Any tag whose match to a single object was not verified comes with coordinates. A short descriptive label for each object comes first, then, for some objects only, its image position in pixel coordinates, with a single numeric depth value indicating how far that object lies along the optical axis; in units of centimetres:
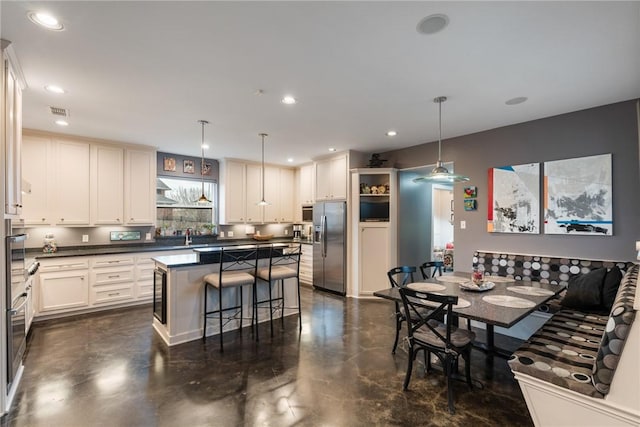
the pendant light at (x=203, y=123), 389
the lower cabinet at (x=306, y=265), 635
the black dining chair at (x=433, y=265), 382
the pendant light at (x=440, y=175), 304
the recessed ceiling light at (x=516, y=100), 313
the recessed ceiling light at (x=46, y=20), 187
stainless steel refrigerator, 559
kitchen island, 341
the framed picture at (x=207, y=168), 627
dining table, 222
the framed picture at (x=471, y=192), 436
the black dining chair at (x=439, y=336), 229
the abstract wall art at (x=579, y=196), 328
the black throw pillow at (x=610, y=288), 285
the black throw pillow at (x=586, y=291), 290
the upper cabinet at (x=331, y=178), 567
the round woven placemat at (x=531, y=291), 279
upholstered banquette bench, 160
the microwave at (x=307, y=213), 685
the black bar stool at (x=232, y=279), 343
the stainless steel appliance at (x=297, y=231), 716
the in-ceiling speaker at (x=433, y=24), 189
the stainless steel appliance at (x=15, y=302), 226
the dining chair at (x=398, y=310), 321
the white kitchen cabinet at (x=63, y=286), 407
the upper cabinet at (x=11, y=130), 216
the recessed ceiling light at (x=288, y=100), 311
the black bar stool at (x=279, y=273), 386
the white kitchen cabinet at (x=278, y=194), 684
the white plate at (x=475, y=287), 291
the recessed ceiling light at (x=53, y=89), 287
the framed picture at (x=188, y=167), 605
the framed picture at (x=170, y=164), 580
